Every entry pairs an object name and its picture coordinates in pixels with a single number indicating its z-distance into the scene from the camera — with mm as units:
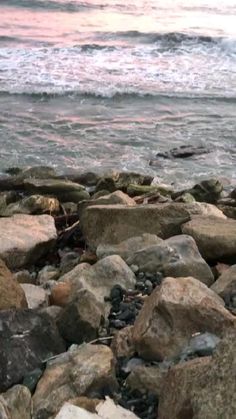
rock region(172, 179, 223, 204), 8484
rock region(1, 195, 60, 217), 7523
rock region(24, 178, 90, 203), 8320
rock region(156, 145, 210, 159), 10391
